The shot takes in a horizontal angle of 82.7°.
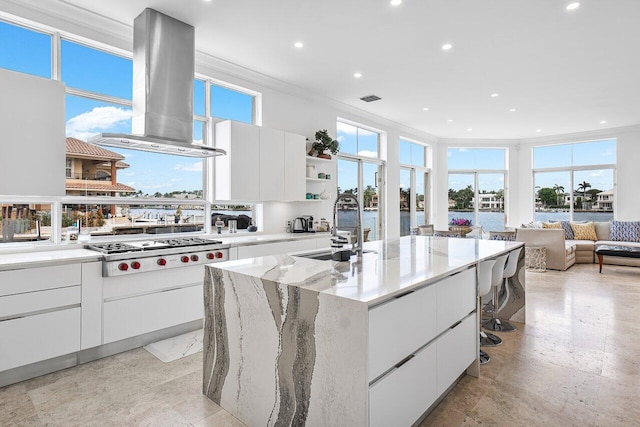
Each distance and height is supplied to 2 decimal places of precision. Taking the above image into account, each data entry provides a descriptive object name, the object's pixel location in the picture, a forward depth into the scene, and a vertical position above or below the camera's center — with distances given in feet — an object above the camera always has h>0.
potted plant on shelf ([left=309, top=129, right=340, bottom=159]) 18.25 +3.42
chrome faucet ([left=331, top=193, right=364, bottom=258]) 8.54 -0.47
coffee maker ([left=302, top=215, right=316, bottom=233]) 17.47 -0.59
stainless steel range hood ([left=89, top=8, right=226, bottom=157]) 10.97 +4.04
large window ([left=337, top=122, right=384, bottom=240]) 21.99 +2.59
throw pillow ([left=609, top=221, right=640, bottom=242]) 25.45 -1.31
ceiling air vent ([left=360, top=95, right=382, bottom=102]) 19.36 +6.22
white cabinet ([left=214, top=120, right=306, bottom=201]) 14.12 +2.04
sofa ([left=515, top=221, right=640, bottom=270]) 22.40 -1.92
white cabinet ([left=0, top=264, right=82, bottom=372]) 8.29 -2.42
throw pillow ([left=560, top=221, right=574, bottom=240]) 27.04 -1.30
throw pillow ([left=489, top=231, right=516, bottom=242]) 22.16 -1.37
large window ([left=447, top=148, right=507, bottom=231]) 32.55 +2.67
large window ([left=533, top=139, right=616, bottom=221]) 28.58 +2.63
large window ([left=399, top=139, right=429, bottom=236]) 27.66 +2.18
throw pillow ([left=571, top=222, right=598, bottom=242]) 26.70 -1.42
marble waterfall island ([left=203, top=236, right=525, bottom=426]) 5.31 -2.13
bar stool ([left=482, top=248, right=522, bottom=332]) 10.91 -2.13
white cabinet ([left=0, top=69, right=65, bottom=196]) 9.02 +2.01
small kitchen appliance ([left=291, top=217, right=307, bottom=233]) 17.35 -0.59
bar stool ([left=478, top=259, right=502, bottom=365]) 9.44 -1.74
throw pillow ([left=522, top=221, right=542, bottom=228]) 27.14 -0.92
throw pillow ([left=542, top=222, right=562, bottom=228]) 26.77 -0.91
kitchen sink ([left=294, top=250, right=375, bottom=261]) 9.24 -1.09
